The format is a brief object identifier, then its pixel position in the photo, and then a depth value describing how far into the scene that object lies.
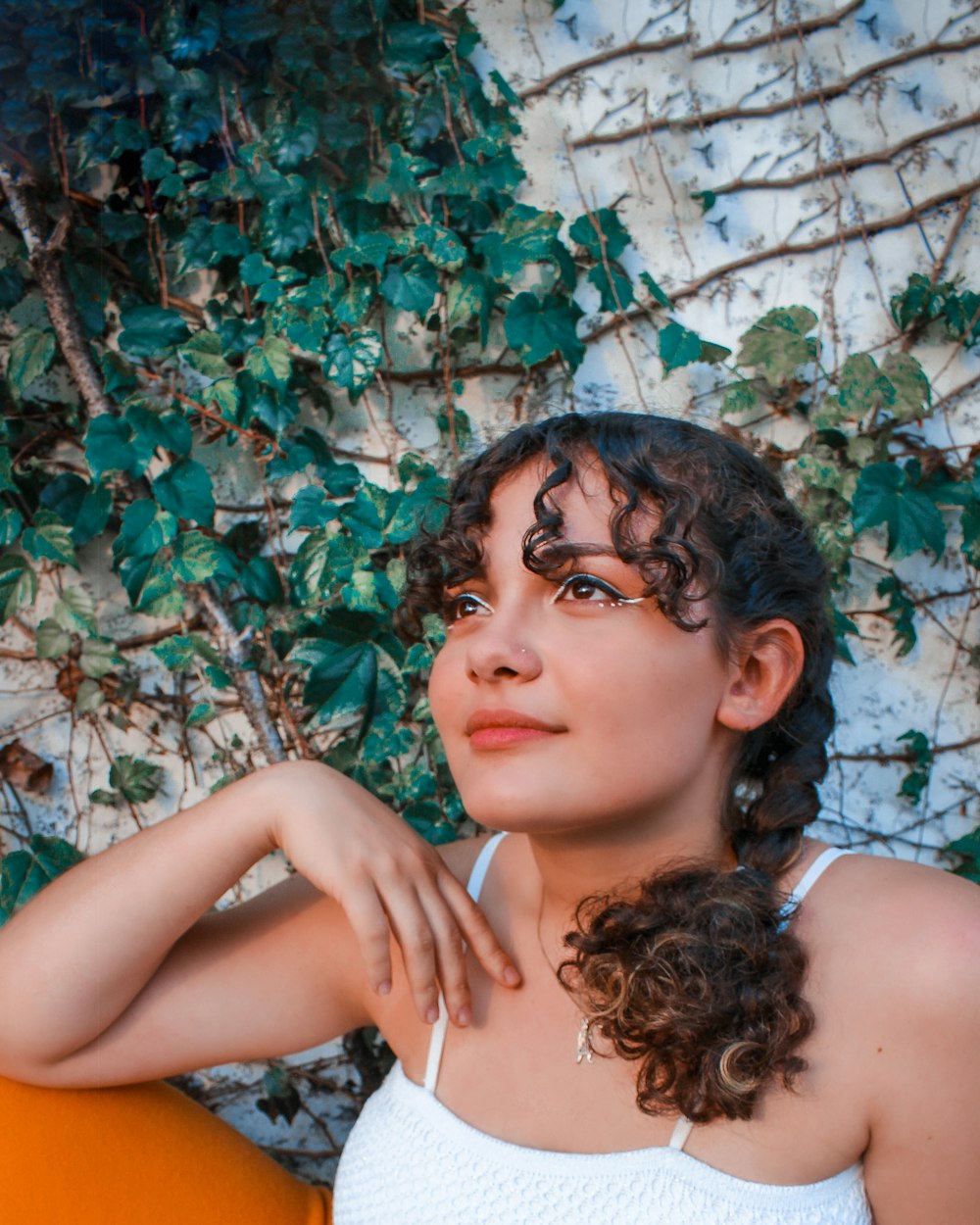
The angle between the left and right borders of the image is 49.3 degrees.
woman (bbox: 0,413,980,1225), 1.07
